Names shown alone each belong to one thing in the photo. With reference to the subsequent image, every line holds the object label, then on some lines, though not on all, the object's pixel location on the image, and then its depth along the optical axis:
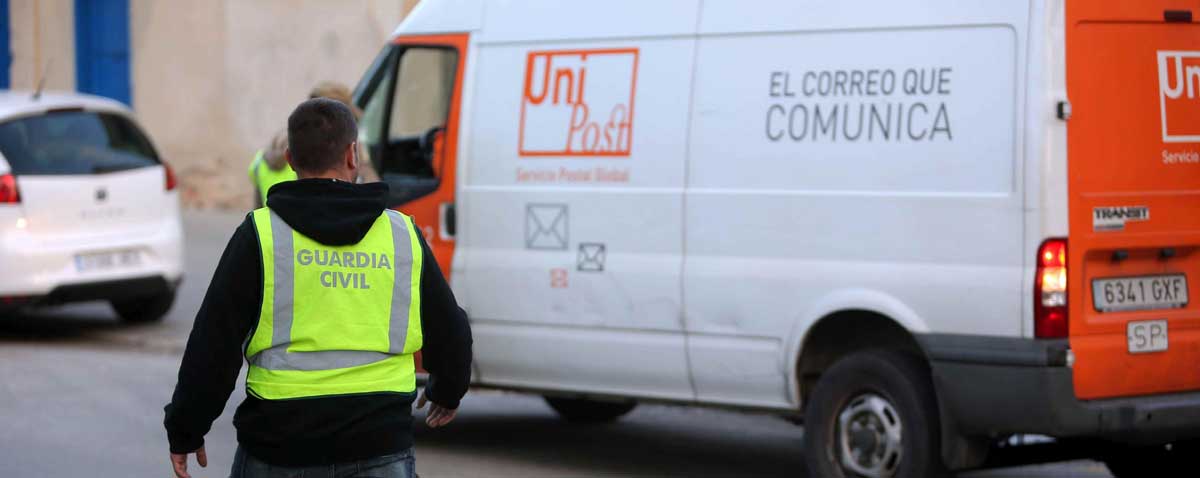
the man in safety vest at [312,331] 7.53
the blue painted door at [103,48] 41.53
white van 12.68
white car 22.98
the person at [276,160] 16.80
